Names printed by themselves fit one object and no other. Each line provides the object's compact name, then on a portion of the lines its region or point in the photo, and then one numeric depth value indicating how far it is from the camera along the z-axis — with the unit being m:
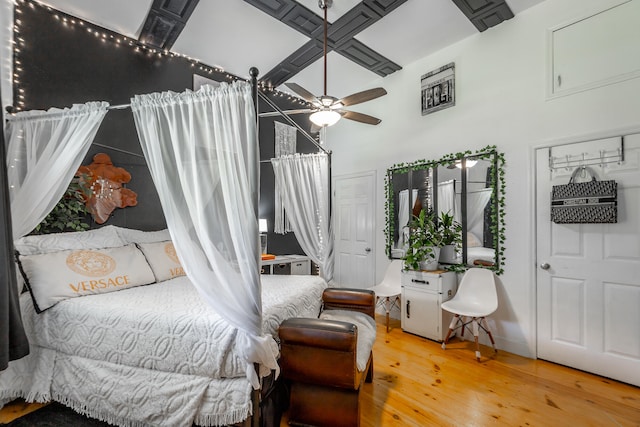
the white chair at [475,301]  2.89
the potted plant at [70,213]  2.53
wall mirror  3.17
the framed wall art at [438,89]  3.53
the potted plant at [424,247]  3.44
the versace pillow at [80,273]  2.04
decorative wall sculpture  2.79
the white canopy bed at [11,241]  1.54
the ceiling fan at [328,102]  2.61
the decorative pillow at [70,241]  2.19
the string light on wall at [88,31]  2.50
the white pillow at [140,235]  2.82
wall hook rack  2.48
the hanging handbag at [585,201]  2.43
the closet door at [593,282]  2.39
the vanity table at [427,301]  3.22
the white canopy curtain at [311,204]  3.50
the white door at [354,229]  4.43
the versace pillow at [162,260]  2.71
